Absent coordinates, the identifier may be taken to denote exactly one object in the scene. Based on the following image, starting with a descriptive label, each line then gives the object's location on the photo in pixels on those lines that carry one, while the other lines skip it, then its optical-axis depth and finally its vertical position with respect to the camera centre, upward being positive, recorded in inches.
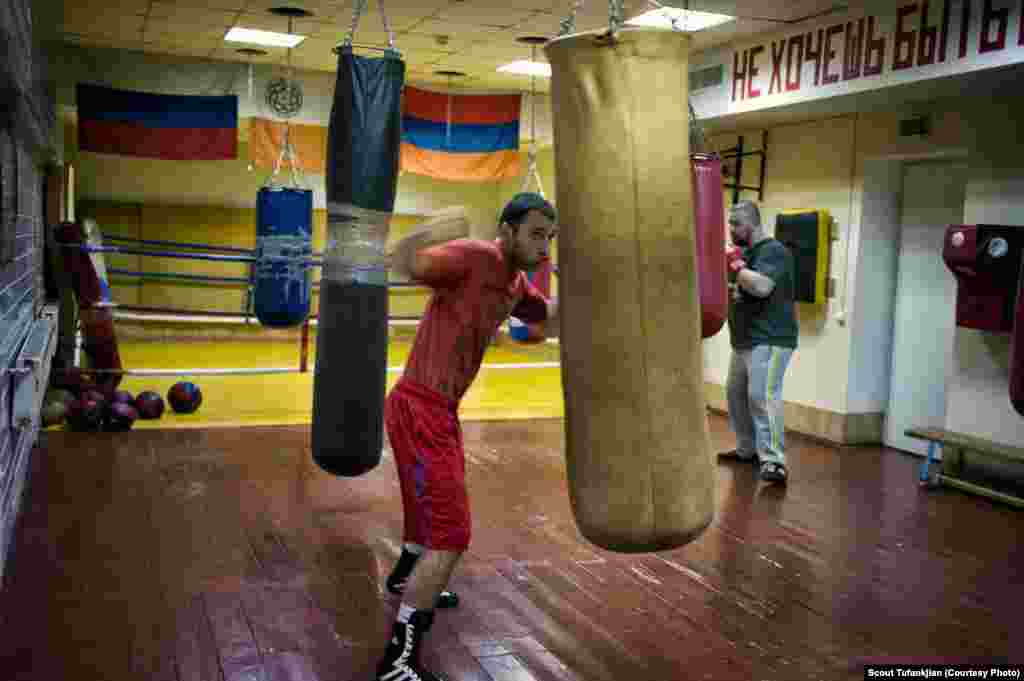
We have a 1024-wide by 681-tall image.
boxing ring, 271.7 -49.1
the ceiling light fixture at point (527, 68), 327.0 +60.5
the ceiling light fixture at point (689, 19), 242.2 +58.5
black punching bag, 135.5 -7.9
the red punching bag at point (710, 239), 146.9 +2.3
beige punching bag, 78.1 -2.0
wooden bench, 200.3 -41.0
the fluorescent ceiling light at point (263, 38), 295.3 +60.7
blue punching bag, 230.8 -4.7
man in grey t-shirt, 213.2 -14.8
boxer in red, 105.3 -16.0
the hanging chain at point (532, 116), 303.7 +48.6
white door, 245.6 -11.3
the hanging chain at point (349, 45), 143.9 +28.9
